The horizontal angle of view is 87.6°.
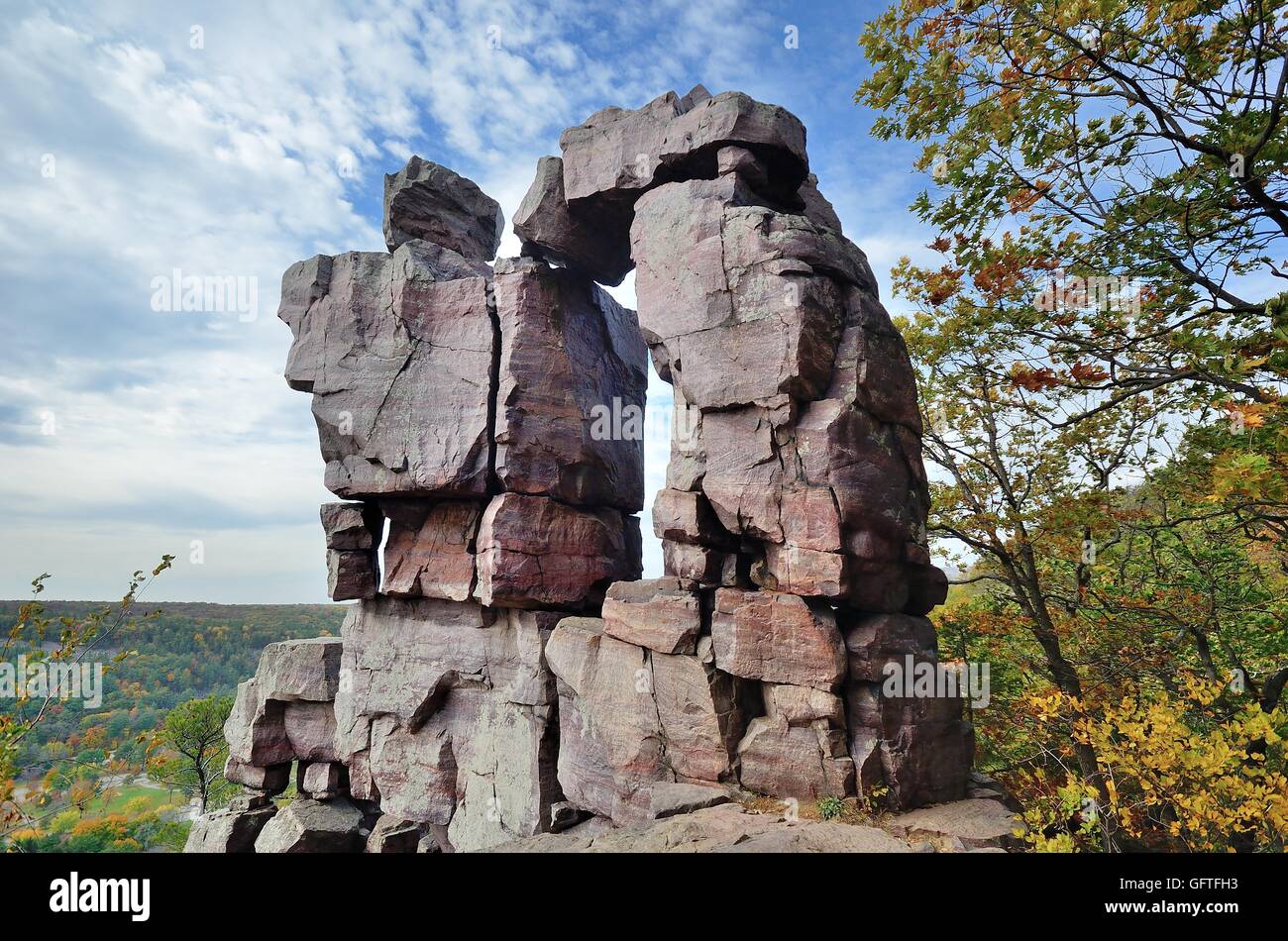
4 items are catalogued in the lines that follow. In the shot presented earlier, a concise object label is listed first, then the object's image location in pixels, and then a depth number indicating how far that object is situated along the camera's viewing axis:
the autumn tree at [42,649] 7.60
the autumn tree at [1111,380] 7.42
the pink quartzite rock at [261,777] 17.70
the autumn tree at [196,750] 25.80
